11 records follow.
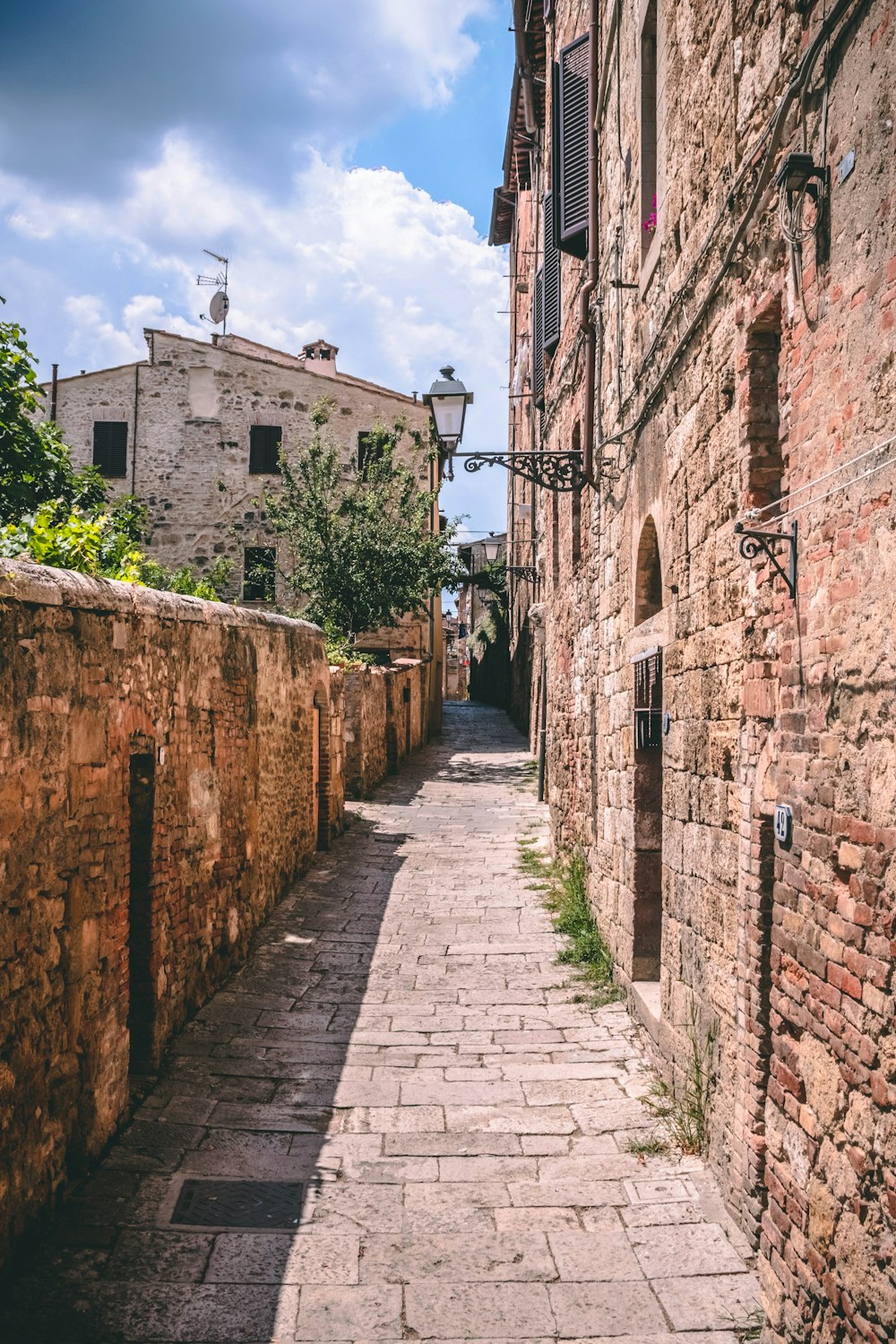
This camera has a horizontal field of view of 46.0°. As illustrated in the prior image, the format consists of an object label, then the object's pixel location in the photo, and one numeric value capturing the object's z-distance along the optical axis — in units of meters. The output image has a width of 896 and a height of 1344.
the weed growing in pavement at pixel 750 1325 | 3.26
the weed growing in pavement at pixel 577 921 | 6.86
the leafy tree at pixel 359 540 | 19.16
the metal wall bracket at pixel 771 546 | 3.26
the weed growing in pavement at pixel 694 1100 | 4.36
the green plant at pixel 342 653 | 14.84
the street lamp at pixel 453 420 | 8.64
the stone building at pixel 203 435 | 22.14
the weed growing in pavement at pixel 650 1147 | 4.51
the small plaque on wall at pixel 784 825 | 3.28
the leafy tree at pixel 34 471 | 10.56
